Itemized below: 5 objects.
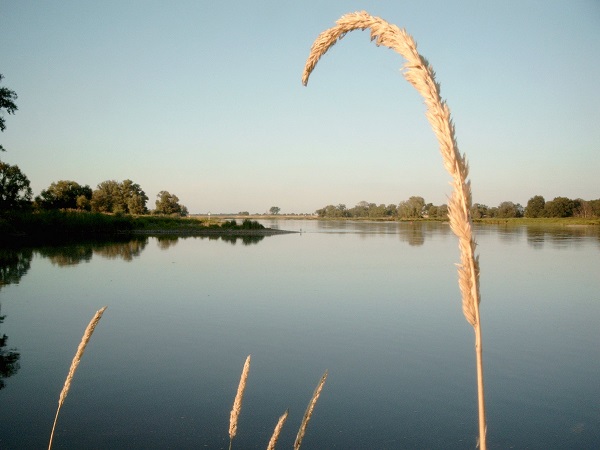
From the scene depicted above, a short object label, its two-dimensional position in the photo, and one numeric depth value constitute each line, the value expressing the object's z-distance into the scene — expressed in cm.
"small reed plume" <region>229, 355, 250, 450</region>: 149
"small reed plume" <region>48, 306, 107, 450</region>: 152
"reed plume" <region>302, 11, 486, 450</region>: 98
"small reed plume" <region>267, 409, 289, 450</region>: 144
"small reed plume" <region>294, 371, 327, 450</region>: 138
